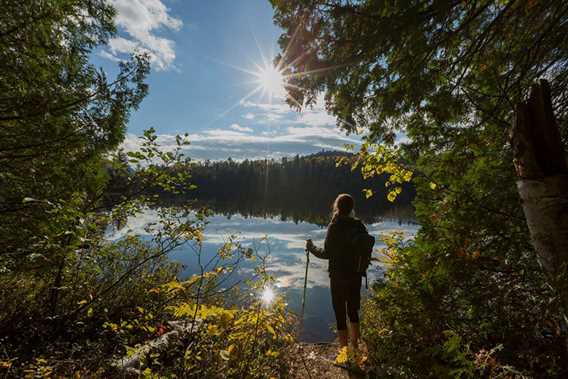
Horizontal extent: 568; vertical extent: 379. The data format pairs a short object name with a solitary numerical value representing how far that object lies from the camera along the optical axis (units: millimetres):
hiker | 3570
